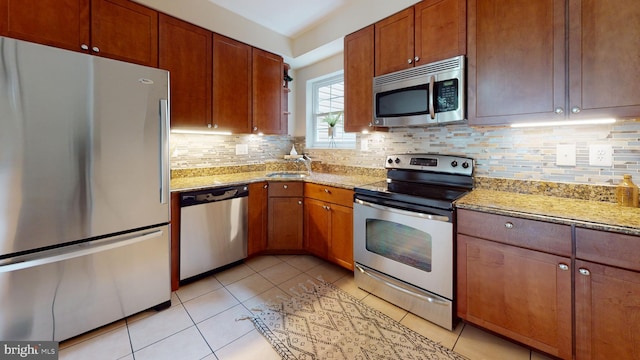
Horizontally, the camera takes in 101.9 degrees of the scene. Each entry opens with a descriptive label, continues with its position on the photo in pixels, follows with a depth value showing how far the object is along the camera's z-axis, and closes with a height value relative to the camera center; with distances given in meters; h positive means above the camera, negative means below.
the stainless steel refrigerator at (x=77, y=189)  1.38 -0.05
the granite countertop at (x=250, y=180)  2.32 +0.00
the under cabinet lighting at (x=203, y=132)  2.46 +0.49
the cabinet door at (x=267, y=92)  2.97 +1.04
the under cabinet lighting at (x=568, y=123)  1.49 +0.34
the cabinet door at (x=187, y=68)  2.28 +1.03
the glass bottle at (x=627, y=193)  1.44 -0.09
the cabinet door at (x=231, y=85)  2.62 +1.00
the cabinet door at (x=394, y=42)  2.13 +1.17
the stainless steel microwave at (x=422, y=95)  1.85 +0.66
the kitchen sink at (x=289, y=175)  2.86 +0.05
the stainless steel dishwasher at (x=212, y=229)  2.22 -0.45
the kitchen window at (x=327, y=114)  3.27 +0.87
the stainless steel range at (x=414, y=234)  1.71 -0.41
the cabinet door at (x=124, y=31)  1.90 +1.16
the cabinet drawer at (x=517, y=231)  1.33 -0.30
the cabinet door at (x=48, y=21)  1.58 +1.04
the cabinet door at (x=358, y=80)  2.42 +0.96
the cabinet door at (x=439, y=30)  1.84 +1.11
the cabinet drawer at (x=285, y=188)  2.80 -0.09
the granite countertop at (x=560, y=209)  1.22 -0.18
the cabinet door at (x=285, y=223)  2.83 -0.48
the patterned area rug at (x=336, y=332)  1.55 -1.02
